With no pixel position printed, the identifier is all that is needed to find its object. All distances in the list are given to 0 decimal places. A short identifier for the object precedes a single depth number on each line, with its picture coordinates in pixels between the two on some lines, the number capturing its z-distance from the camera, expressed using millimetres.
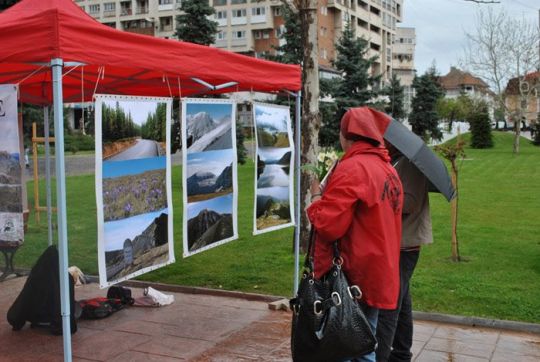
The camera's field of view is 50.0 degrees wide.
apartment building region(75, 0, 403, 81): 68875
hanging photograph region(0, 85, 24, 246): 3914
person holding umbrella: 4066
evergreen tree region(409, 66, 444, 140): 44938
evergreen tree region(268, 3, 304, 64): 21750
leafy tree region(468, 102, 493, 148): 42281
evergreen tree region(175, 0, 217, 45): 22906
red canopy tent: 3670
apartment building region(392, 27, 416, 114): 109250
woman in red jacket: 3146
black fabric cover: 5398
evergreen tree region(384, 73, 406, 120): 36844
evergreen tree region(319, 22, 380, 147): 27250
